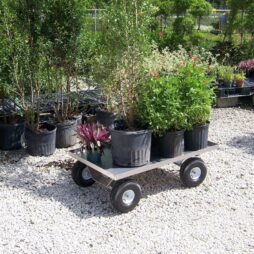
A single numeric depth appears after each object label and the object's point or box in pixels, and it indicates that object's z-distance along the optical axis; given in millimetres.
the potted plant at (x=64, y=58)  5035
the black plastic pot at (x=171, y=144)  4238
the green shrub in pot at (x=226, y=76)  7909
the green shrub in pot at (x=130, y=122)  4004
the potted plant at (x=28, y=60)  4879
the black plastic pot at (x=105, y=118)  6043
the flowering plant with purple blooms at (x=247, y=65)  8789
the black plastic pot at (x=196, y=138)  4418
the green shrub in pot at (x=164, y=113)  4102
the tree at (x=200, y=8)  10539
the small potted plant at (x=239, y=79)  7953
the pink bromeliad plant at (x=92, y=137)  4273
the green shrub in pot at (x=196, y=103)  4270
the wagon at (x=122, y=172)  3914
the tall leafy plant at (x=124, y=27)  4066
